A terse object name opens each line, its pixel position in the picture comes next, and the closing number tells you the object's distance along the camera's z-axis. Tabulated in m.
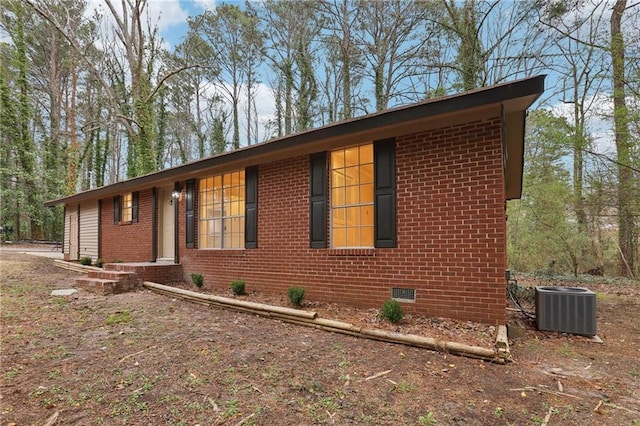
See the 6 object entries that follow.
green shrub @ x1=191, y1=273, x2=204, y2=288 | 7.05
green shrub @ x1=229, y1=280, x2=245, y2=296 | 6.06
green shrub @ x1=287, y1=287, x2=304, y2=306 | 5.13
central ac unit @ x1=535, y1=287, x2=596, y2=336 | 4.26
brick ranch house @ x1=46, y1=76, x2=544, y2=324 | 4.02
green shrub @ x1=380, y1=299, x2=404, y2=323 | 4.21
